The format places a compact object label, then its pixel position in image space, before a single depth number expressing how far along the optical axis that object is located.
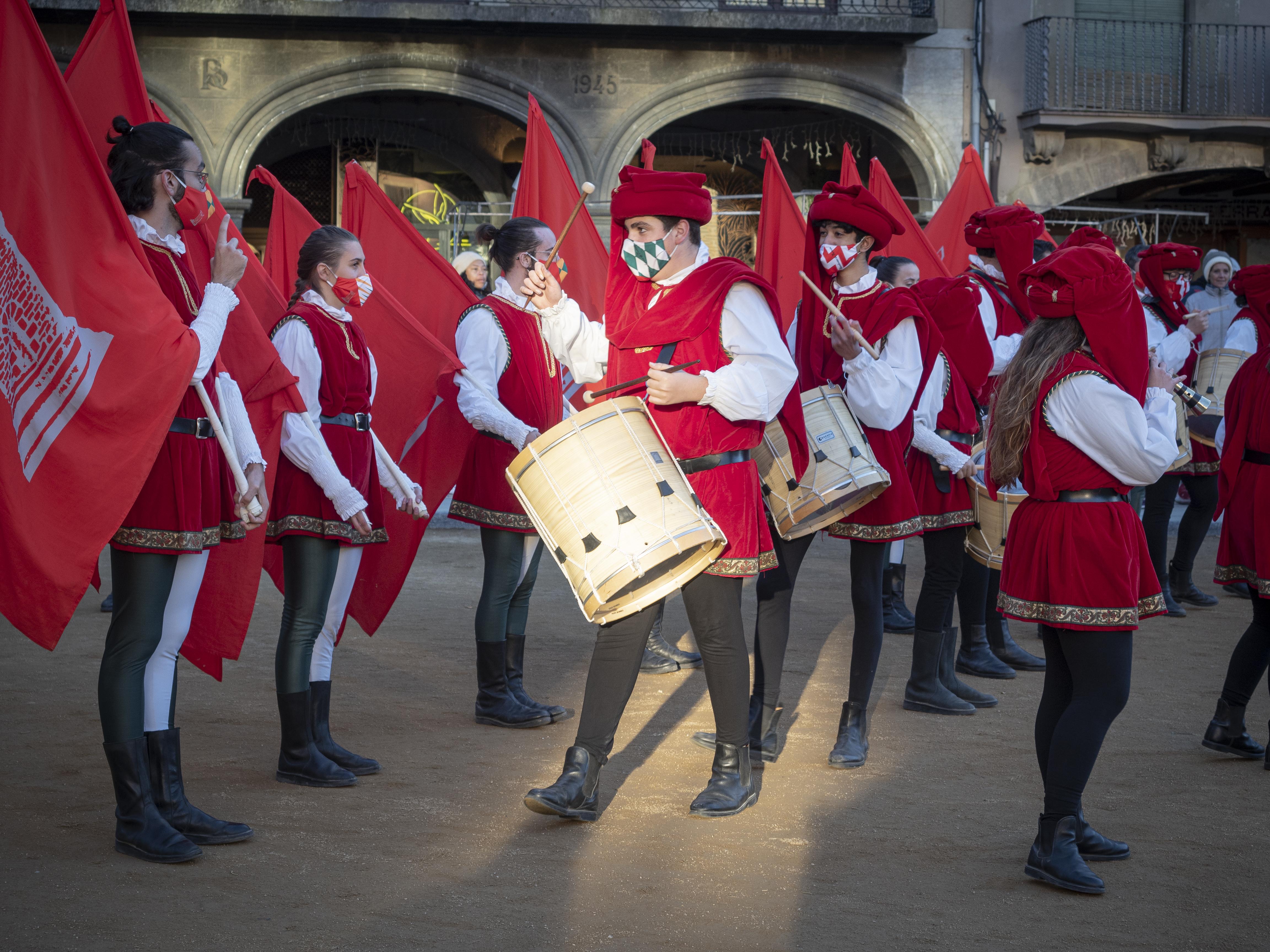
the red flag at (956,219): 9.97
